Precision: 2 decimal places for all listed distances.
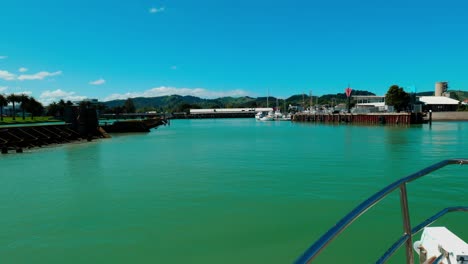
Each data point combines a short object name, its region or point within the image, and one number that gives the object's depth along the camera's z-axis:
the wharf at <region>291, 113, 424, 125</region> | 90.91
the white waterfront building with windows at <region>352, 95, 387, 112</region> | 122.38
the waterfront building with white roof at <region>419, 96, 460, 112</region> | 128.62
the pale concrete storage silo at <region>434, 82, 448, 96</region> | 172.38
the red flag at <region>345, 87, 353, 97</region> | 134.40
